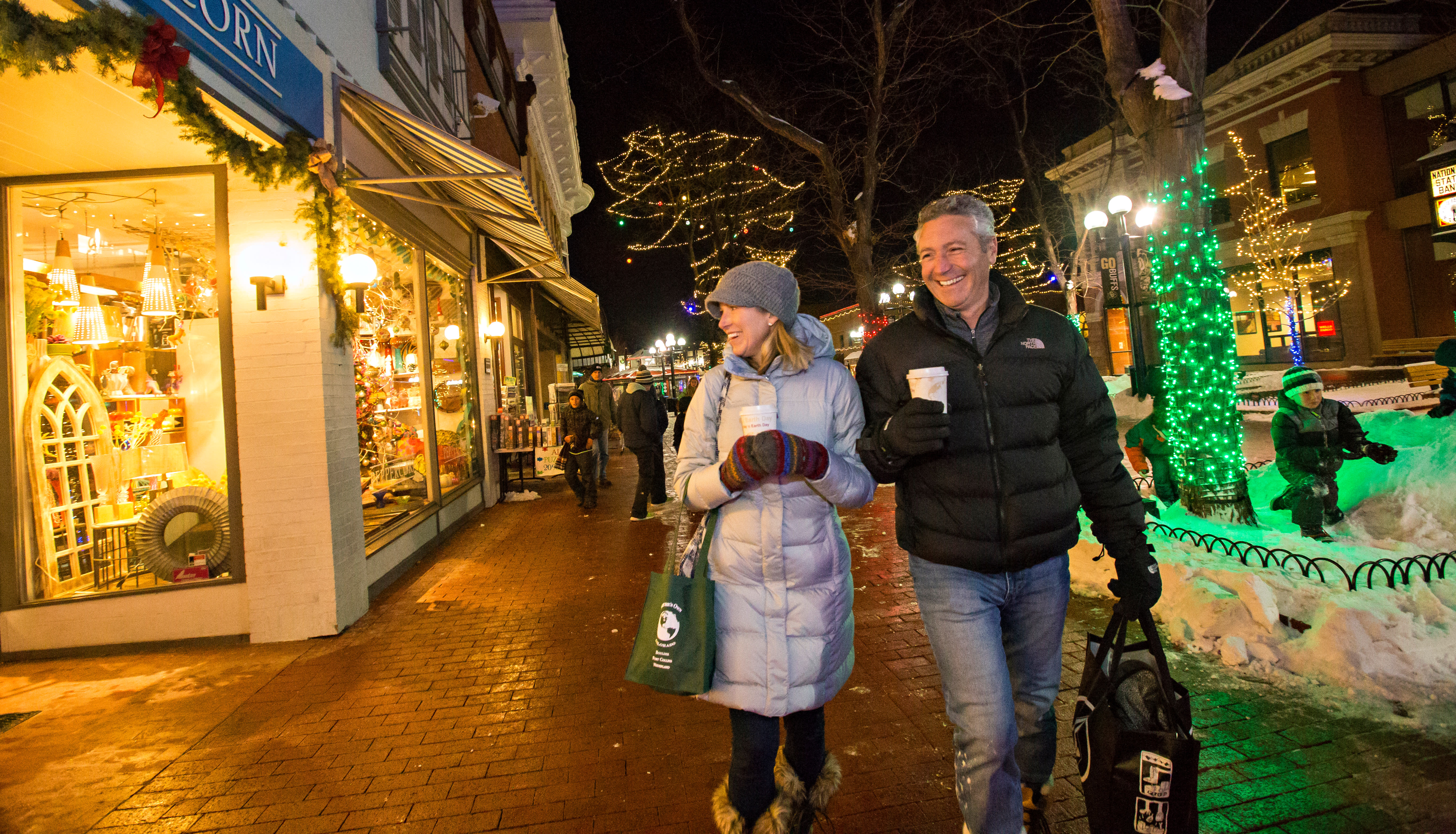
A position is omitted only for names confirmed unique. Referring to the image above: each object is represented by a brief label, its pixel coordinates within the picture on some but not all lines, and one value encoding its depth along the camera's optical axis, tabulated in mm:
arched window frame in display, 5543
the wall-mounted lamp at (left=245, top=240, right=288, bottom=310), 5523
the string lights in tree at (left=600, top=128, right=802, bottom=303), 23672
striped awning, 6469
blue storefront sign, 4215
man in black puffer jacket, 2330
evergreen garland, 3551
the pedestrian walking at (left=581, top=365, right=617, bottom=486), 13141
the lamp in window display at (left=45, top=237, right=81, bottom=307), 5895
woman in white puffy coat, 2426
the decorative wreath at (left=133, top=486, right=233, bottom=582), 5672
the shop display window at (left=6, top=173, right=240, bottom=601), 5629
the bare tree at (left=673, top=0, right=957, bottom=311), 12977
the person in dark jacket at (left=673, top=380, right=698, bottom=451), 10766
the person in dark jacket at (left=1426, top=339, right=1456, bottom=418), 7168
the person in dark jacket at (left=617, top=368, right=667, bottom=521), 10000
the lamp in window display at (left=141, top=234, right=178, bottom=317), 6117
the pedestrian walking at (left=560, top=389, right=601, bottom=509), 10922
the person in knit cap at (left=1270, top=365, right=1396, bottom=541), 5996
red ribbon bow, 3840
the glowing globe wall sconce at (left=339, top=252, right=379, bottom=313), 6348
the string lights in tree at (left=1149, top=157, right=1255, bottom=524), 6836
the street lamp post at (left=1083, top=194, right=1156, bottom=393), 13805
